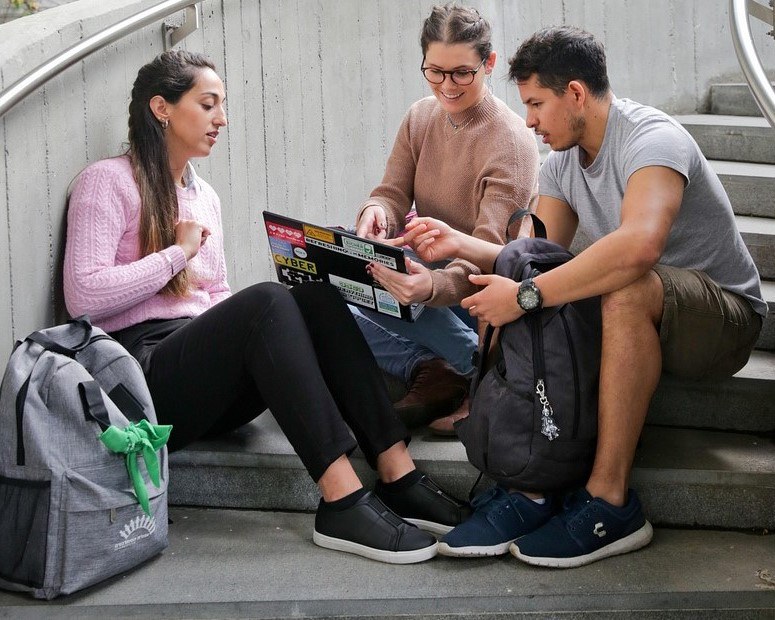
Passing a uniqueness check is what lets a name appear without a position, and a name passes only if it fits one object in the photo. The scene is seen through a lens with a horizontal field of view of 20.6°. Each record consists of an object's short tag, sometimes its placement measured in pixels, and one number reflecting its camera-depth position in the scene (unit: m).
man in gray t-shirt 3.91
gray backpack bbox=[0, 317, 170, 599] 3.80
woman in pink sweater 3.99
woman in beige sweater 4.28
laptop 4.00
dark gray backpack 3.93
